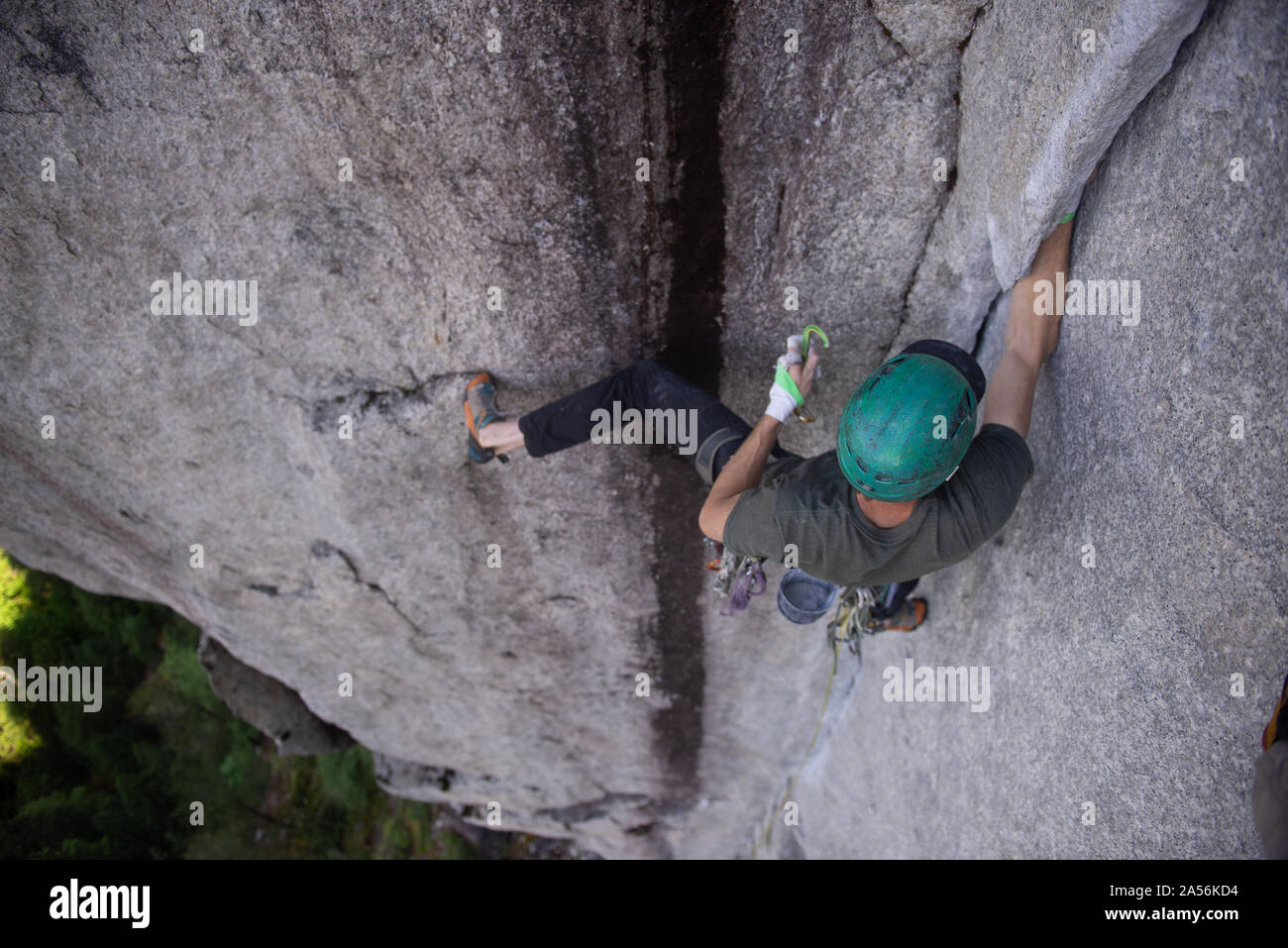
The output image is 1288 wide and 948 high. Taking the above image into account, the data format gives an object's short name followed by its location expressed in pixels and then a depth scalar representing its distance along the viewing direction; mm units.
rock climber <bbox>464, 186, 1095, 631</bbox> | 1843
